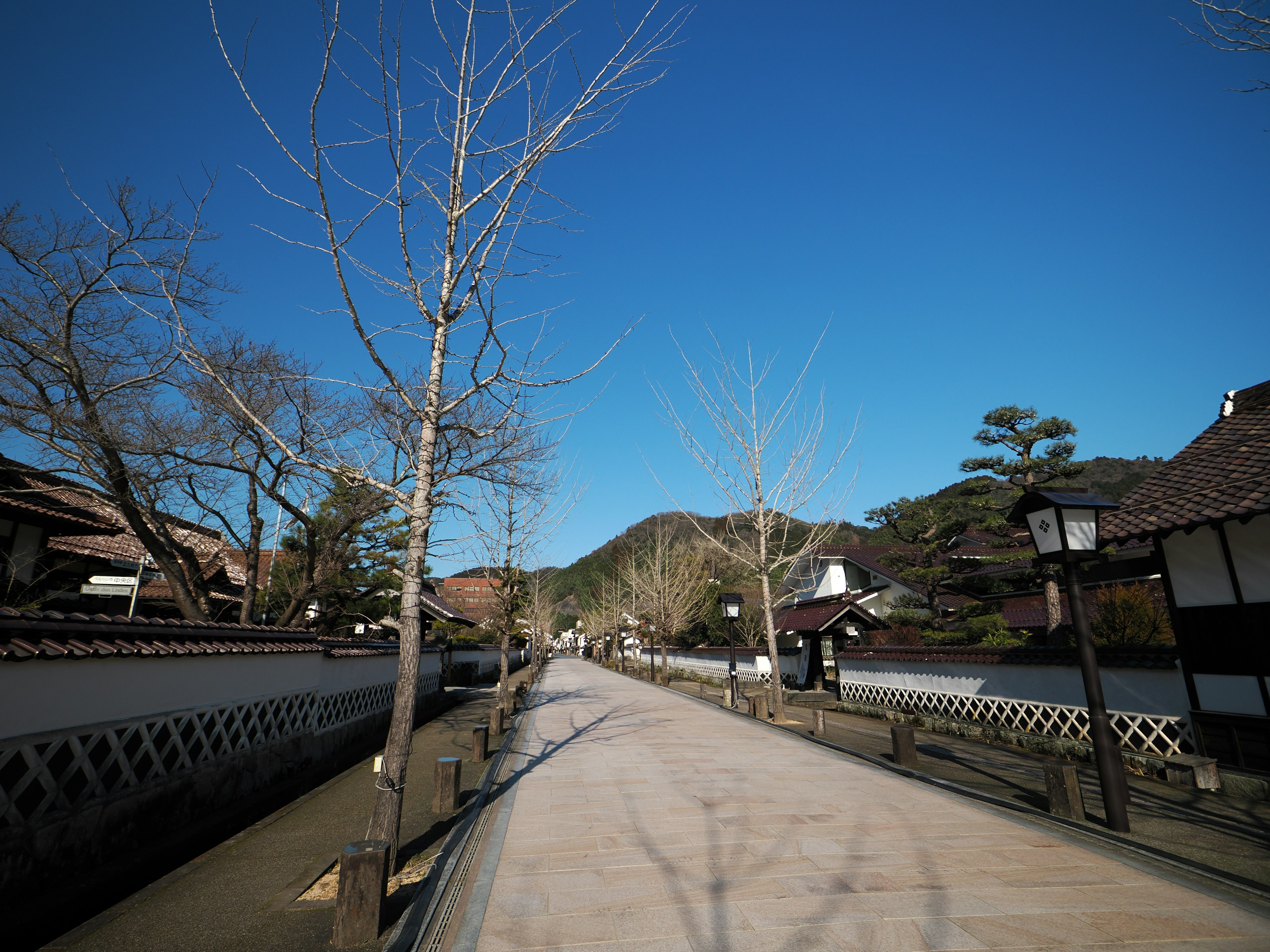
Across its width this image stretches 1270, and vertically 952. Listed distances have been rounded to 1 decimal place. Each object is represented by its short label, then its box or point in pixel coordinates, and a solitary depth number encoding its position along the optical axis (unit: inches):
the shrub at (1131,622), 492.7
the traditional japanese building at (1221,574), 296.0
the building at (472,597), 2308.1
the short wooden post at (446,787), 291.9
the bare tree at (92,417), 390.0
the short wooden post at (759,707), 575.5
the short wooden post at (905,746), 346.6
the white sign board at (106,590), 615.2
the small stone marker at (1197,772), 302.8
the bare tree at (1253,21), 226.5
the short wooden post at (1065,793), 240.2
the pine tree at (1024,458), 726.5
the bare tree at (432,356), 210.4
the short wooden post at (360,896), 158.1
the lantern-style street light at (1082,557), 229.9
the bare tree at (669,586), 1291.8
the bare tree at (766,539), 558.6
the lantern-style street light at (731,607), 730.8
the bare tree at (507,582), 675.4
